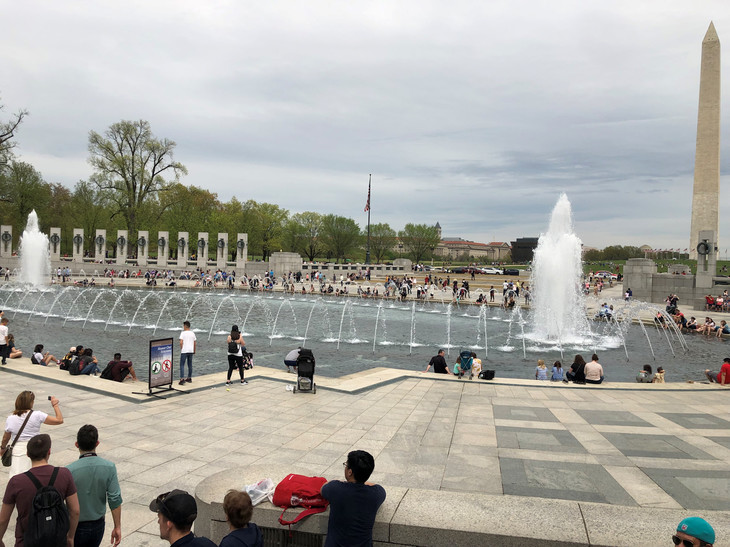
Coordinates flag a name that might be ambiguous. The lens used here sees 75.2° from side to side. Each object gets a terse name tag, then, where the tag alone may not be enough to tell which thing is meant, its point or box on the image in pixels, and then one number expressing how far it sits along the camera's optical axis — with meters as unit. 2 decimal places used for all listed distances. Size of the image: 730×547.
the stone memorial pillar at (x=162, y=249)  65.50
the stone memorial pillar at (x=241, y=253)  66.56
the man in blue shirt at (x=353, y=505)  3.84
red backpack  4.15
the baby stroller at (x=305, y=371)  11.70
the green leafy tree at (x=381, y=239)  119.94
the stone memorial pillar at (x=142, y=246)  65.07
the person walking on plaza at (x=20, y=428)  5.22
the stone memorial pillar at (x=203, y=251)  65.69
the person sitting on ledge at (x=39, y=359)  14.52
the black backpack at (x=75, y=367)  12.90
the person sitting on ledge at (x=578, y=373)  13.75
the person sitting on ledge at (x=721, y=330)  26.66
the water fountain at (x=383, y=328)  19.48
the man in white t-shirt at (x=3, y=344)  13.90
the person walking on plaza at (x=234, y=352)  12.37
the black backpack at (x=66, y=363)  13.87
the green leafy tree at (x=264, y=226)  89.50
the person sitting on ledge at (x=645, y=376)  15.00
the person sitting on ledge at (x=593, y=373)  13.63
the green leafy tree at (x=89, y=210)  75.94
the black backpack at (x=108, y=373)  12.97
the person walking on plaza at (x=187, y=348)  12.30
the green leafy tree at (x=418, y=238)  120.81
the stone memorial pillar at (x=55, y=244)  61.72
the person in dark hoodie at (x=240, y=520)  3.40
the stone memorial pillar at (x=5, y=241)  58.88
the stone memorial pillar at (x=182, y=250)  65.94
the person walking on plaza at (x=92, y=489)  4.20
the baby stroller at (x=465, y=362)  14.41
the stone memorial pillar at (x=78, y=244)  62.67
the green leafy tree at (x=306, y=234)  103.78
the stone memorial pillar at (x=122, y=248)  64.12
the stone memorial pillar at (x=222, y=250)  65.62
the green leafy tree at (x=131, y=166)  67.31
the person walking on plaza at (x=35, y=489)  3.86
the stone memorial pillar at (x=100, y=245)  65.00
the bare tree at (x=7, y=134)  54.41
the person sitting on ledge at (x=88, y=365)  13.32
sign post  10.94
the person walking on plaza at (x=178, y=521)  3.28
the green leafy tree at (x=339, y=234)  107.31
